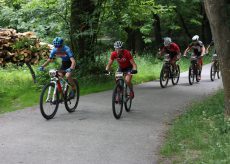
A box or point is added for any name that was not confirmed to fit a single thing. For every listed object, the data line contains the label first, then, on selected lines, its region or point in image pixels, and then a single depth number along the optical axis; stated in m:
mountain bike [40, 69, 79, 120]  10.85
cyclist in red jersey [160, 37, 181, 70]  18.05
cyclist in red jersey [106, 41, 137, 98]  11.77
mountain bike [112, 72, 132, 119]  10.98
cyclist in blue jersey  11.42
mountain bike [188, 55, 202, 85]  18.92
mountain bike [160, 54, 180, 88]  17.88
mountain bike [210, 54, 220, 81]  20.59
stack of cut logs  17.42
